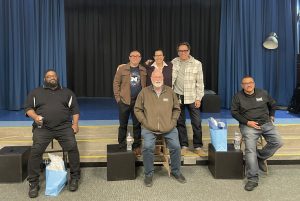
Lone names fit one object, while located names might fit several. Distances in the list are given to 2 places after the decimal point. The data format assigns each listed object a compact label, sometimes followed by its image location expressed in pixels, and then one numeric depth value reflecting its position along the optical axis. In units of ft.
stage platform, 11.28
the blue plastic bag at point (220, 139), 9.95
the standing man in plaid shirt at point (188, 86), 10.69
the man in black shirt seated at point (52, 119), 9.06
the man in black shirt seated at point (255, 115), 9.79
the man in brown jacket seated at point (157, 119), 9.58
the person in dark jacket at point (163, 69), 10.50
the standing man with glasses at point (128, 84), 10.47
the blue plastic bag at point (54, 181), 8.74
